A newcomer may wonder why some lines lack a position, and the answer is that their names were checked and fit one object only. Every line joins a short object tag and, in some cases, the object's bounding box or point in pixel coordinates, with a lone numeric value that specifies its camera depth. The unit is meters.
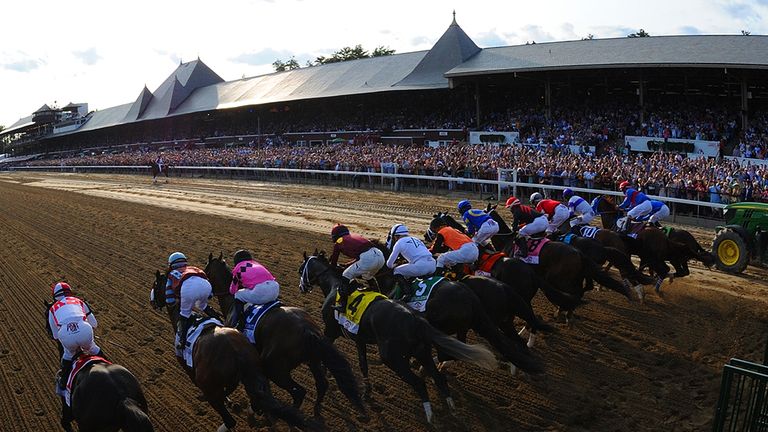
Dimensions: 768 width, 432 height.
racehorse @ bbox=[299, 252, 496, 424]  6.69
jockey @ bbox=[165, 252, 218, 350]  6.92
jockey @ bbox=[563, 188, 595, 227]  11.15
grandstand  25.56
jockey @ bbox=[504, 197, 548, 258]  9.77
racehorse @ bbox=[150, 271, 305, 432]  6.19
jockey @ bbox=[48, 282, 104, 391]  6.27
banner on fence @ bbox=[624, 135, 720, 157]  22.05
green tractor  11.77
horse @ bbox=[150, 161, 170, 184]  36.68
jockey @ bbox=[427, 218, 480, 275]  8.50
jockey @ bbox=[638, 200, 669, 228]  11.45
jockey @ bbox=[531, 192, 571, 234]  10.69
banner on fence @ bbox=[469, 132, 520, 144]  28.88
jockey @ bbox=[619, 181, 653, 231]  11.29
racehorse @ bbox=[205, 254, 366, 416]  6.71
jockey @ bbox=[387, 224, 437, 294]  7.90
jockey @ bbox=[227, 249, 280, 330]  7.04
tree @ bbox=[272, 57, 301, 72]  105.19
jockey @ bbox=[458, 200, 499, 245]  9.27
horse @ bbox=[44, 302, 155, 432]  5.58
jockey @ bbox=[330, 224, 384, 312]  7.95
